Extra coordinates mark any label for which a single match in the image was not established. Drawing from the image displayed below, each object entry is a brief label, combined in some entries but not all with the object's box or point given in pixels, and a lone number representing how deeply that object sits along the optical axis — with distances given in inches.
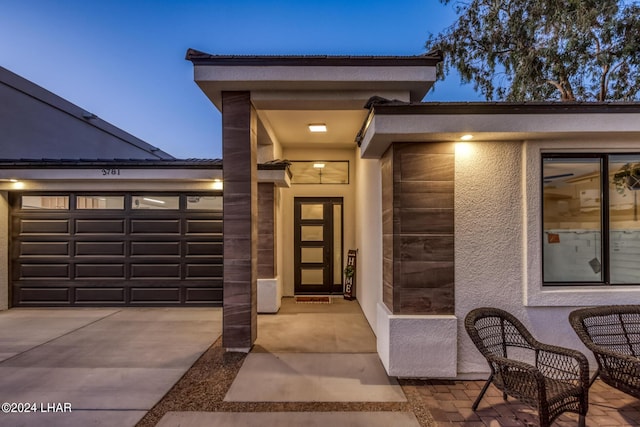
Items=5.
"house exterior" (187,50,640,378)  134.3
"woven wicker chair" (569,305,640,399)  110.0
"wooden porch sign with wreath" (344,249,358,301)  296.8
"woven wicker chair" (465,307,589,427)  99.5
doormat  282.8
